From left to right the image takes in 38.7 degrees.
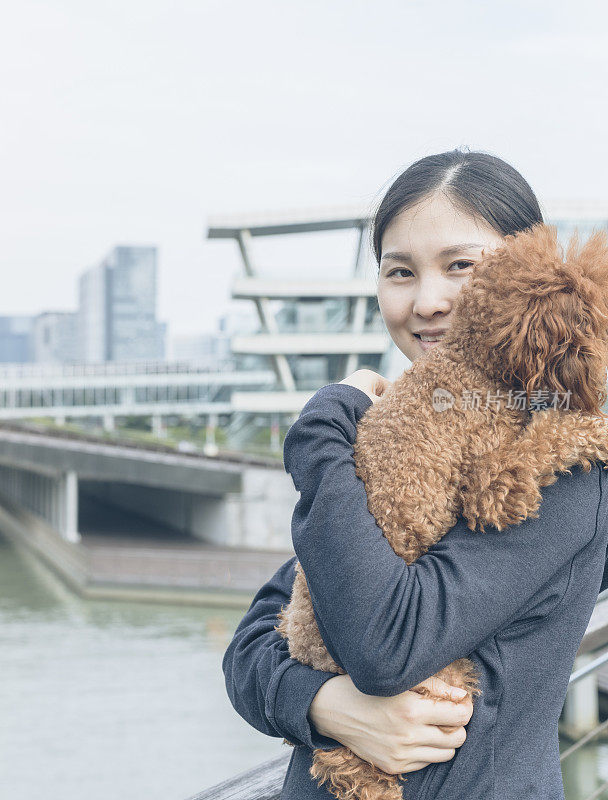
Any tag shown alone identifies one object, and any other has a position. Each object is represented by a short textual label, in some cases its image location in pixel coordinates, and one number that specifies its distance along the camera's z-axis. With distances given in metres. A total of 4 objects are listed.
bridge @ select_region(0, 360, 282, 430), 41.34
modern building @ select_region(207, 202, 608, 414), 29.39
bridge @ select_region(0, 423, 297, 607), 15.12
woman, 1.02
